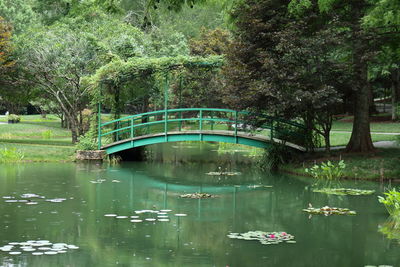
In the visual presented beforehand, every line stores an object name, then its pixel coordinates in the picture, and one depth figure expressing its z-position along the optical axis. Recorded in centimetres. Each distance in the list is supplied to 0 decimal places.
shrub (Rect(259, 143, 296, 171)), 2270
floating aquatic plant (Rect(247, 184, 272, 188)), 1877
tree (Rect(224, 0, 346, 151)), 2039
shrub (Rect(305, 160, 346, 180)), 1946
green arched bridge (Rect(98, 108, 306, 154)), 2286
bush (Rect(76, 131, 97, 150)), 2584
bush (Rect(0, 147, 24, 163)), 2407
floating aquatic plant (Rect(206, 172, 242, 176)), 2161
